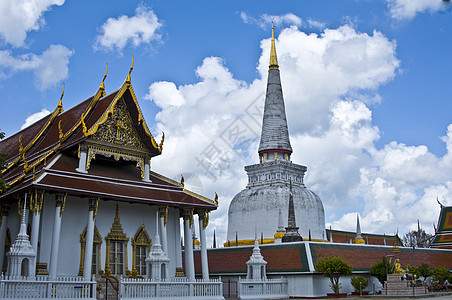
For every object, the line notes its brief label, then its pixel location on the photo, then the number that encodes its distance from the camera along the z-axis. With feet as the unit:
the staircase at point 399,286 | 81.10
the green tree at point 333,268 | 77.30
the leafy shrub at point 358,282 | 82.48
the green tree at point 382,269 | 86.05
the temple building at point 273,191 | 148.05
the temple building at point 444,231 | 139.64
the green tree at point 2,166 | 61.95
